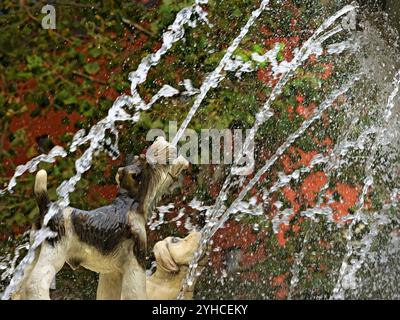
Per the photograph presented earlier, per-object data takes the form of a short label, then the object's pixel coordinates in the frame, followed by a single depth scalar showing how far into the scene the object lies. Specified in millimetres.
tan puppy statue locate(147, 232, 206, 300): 5962
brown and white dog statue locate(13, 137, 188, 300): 5349
